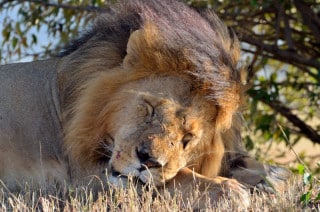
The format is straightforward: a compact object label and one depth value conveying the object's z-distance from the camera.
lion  9.13
